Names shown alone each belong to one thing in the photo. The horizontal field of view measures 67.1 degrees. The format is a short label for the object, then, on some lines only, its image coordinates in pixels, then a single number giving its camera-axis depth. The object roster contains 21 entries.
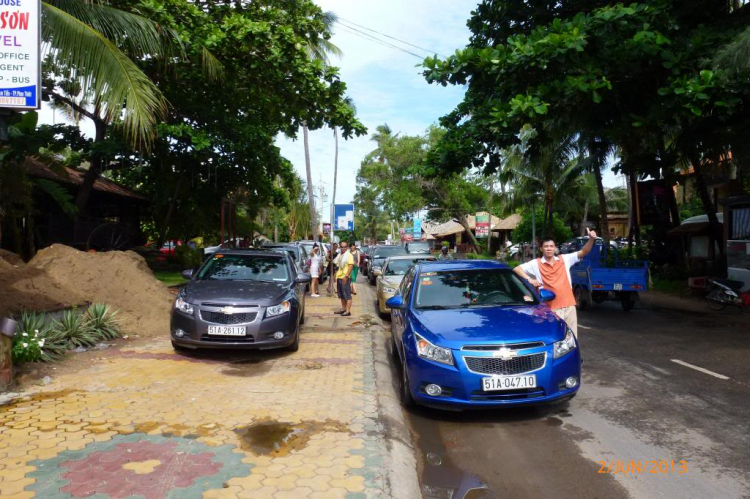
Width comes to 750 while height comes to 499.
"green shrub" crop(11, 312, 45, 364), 6.71
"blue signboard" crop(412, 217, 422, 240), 48.19
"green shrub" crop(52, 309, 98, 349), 7.78
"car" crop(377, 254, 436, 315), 12.57
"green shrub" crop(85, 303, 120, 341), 8.44
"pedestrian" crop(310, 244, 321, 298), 16.95
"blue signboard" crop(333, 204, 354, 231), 18.55
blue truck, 13.14
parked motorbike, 12.44
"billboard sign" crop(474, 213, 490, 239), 32.24
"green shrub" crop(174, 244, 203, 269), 24.25
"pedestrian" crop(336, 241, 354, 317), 12.30
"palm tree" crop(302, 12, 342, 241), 25.49
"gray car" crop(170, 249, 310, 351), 7.45
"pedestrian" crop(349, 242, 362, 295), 13.80
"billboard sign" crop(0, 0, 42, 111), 5.29
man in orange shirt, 6.50
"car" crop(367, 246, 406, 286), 23.20
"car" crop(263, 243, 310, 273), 17.71
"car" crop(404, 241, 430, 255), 25.34
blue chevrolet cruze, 5.03
